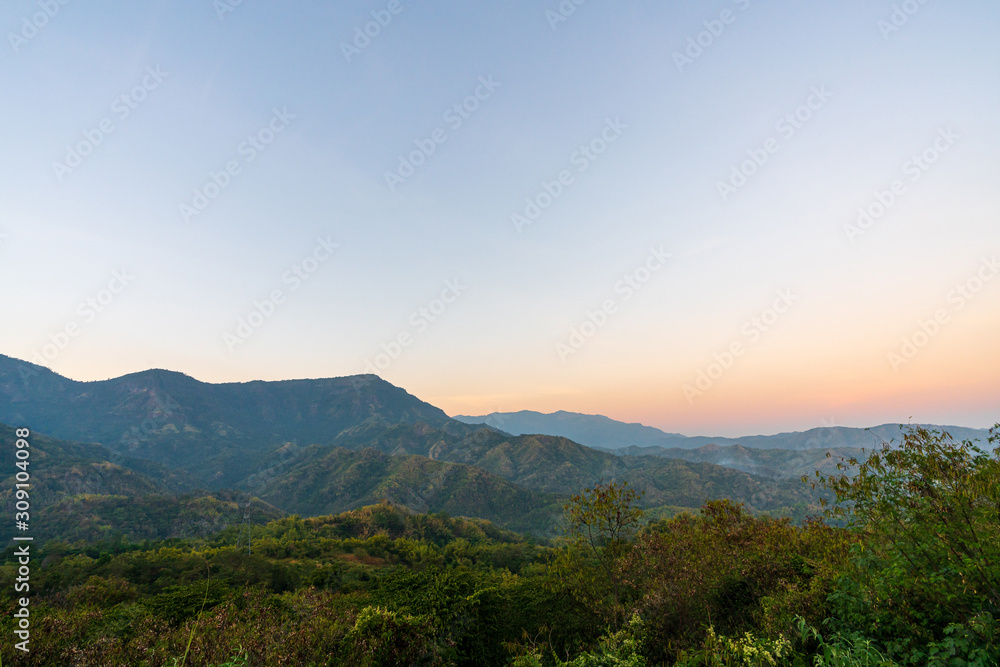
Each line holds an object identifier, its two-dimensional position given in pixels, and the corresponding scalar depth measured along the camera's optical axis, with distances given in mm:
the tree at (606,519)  14945
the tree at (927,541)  7035
